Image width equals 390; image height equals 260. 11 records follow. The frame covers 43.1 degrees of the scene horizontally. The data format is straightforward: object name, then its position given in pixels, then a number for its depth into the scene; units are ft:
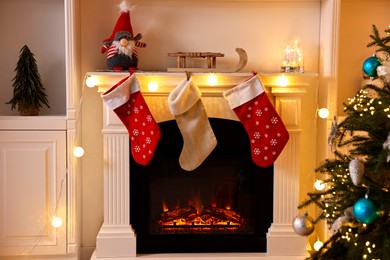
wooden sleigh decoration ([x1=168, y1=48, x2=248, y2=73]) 8.59
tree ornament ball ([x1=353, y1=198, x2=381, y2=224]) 5.41
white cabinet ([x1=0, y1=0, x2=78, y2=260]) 8.54
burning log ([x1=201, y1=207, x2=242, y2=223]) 9.24
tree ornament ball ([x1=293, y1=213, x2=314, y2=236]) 6.66
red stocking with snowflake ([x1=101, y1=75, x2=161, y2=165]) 8.25
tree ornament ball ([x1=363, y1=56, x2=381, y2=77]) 6.22
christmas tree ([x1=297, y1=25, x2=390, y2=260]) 5.53
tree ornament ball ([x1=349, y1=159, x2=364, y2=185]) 5.53
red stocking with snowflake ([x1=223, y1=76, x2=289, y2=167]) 8.35
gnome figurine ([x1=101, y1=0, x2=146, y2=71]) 8.52
